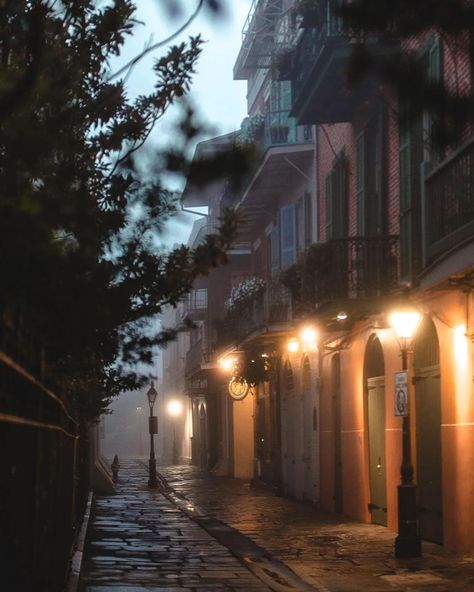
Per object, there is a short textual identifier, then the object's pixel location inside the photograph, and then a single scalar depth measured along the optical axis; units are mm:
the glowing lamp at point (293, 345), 26609
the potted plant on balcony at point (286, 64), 22844
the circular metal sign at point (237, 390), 35594
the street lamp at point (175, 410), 62188
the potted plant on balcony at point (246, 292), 29781
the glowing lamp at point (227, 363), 33969
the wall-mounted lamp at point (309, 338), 23414
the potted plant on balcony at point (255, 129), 28772
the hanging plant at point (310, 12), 20012
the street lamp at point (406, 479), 14555
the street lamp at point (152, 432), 33594
